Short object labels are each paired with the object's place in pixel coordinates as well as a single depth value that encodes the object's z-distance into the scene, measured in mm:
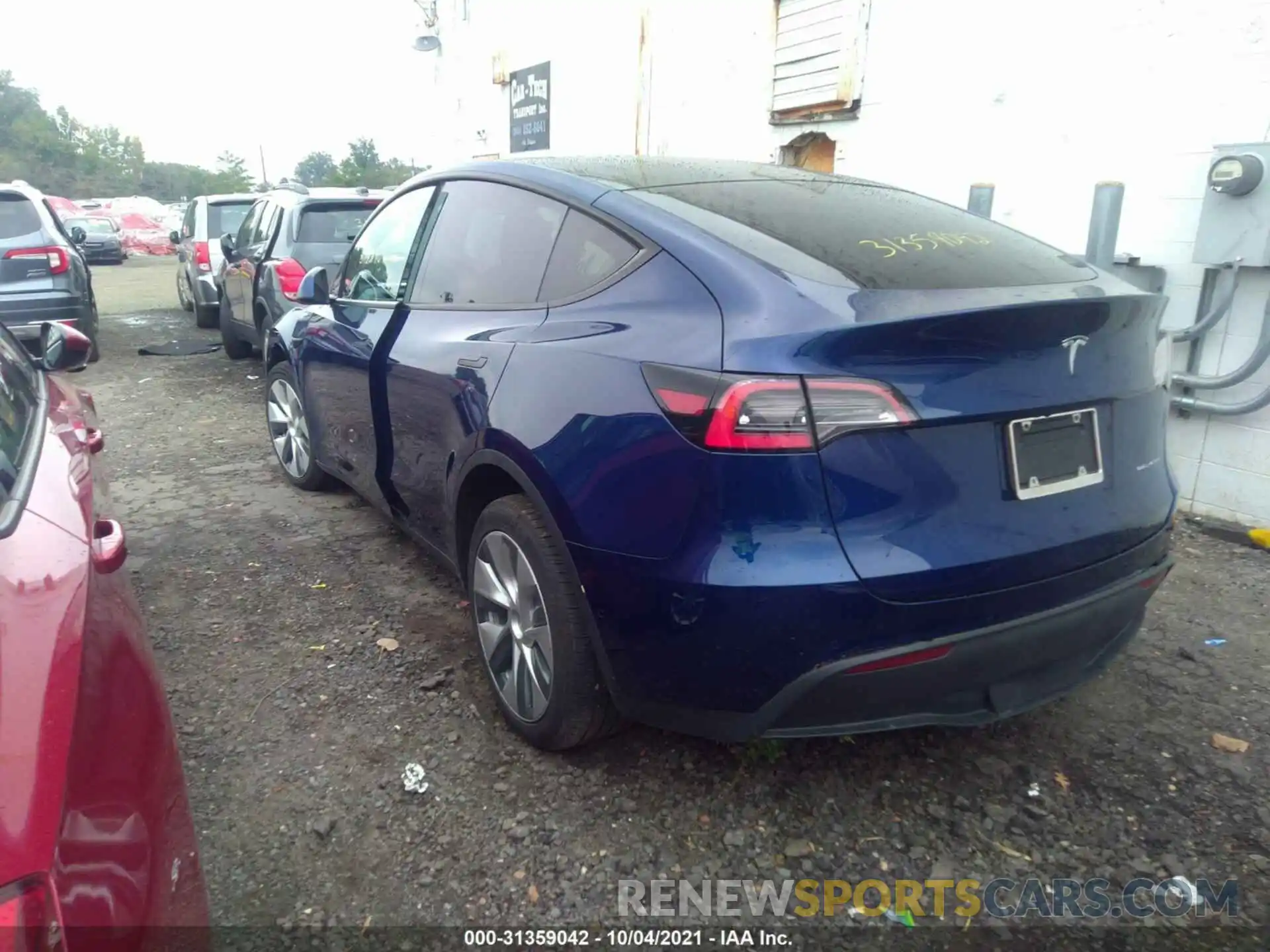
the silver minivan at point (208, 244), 11062
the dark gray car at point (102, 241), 24234
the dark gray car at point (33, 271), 7824
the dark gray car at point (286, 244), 7223
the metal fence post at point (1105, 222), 4531
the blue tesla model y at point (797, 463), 1956
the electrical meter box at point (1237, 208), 3998
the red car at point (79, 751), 1125
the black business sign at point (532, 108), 11359
